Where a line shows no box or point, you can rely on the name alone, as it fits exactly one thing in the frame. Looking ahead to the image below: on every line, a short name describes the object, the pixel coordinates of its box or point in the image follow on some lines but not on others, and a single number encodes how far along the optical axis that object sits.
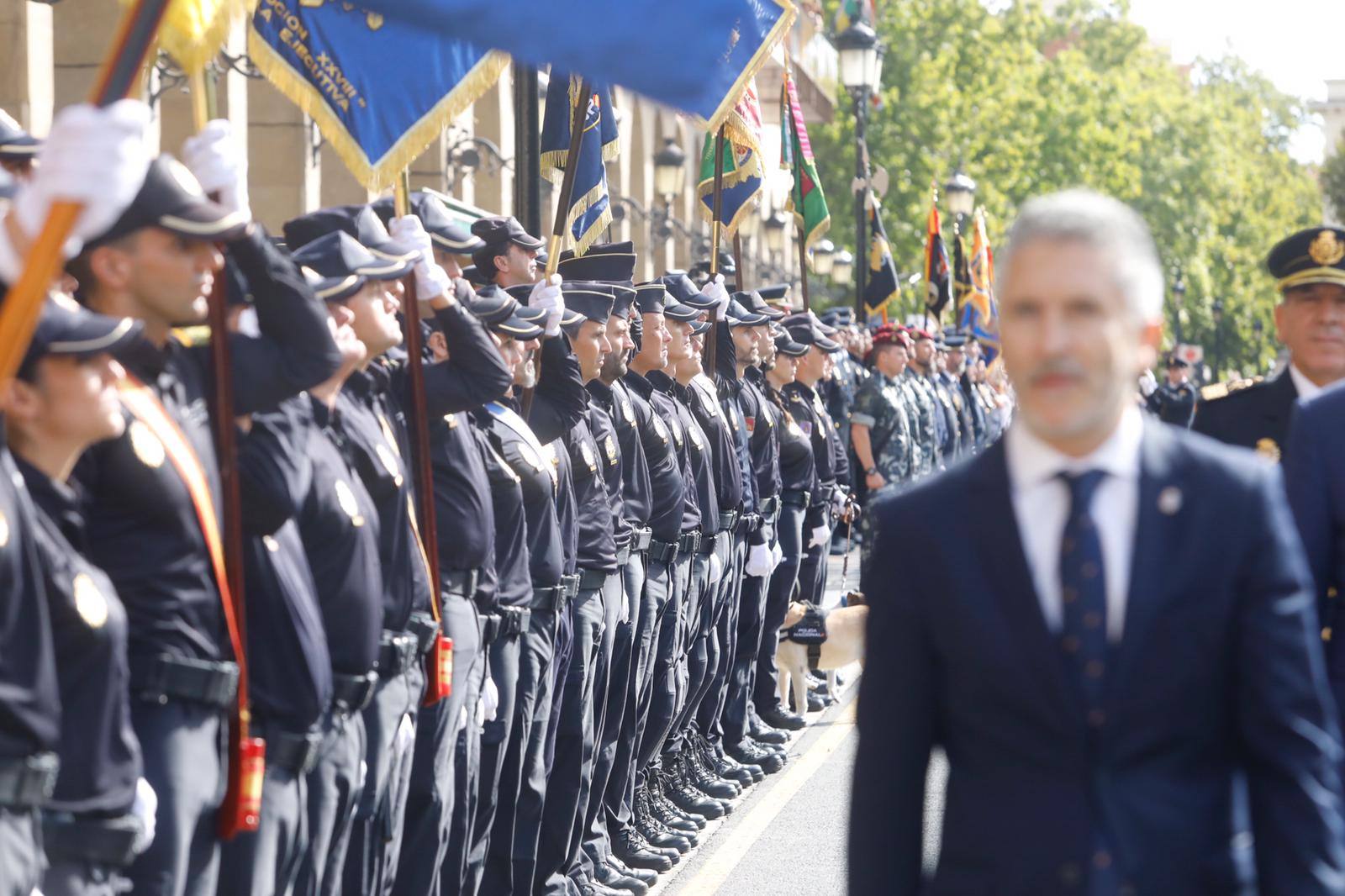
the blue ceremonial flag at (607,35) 7.97
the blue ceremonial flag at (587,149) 21.78
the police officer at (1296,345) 12.85
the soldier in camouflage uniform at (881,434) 37.91
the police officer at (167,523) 9.63
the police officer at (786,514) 26.77
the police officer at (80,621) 8.70
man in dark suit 6.29
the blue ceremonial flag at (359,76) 14.62
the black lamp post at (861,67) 46.66
